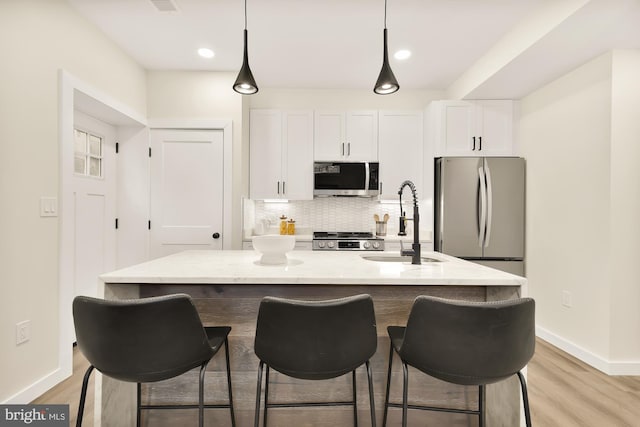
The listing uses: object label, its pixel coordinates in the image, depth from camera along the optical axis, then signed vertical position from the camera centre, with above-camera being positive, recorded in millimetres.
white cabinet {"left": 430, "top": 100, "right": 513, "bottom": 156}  3645 +936
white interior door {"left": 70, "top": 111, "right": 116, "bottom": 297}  2900 +75
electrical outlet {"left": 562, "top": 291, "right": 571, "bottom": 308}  2917 -766
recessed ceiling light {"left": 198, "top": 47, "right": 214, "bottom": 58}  3065 +1483
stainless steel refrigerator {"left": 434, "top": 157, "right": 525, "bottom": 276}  3426 +1
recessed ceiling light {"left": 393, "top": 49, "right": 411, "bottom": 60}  3078 +1487
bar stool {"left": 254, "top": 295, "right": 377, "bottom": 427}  1205 -466
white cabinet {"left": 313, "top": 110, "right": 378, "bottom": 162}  3889 +886
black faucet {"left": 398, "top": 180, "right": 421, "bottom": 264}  1812 -179
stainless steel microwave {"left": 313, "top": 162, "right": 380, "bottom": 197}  3838 +381
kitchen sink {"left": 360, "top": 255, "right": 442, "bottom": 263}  2053 -298
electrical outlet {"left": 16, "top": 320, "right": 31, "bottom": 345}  2010 -761
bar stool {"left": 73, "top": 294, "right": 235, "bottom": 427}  1182 -465
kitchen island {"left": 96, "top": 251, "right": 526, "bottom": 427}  1568 -776
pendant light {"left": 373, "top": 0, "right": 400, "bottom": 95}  2006 +799
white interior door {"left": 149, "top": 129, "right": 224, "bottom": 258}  3551 +174
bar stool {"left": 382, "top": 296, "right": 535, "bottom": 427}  1191 -464
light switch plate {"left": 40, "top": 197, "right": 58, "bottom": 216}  2172 +15
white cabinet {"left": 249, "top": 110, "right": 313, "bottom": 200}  3873 +706
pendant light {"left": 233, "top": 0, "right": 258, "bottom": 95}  2027 +795
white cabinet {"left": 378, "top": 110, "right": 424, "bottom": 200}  3902 +731
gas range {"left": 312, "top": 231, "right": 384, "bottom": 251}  3580 -351
